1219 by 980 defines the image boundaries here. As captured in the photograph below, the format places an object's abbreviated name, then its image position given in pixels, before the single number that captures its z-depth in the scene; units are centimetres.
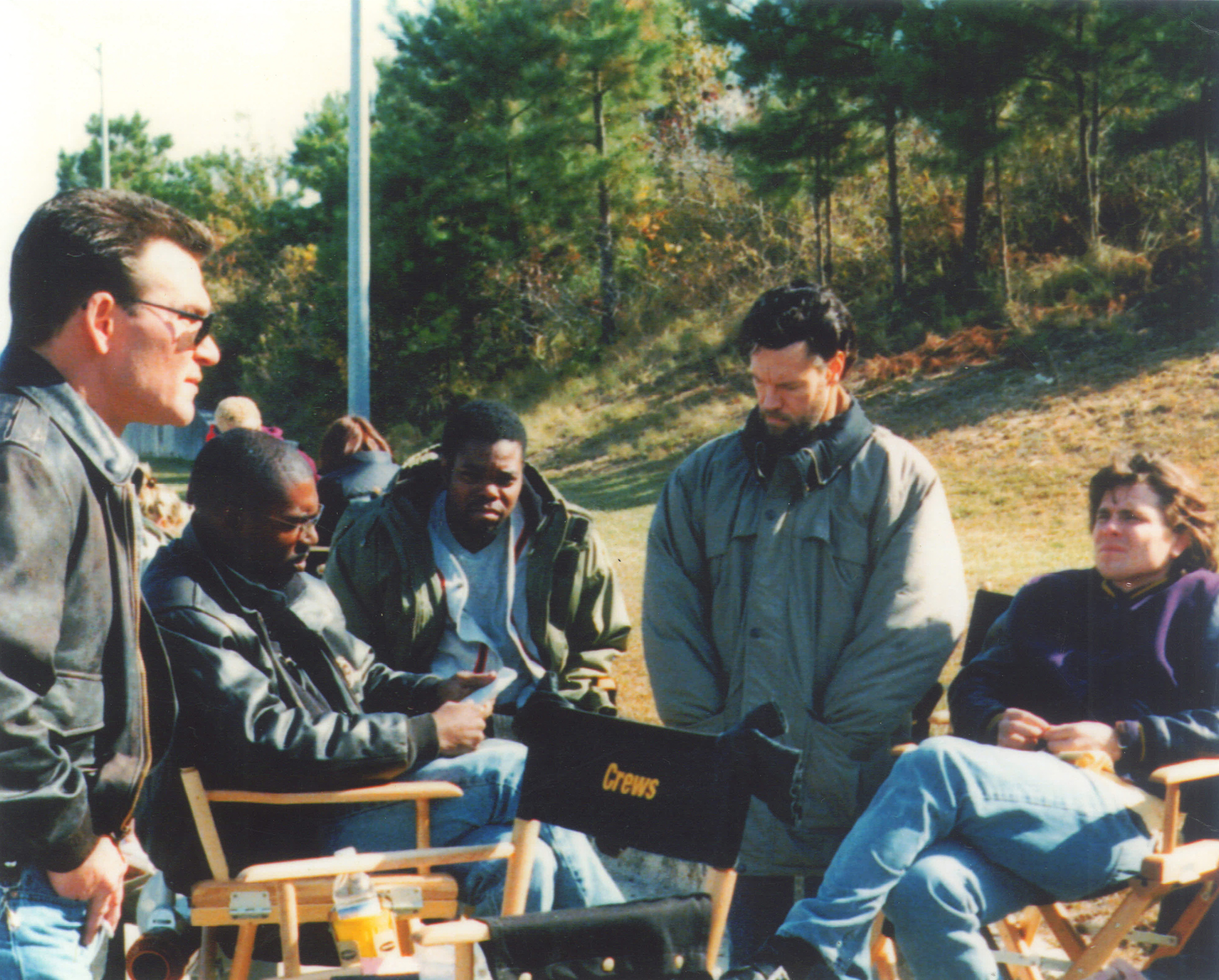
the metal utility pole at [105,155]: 2383
